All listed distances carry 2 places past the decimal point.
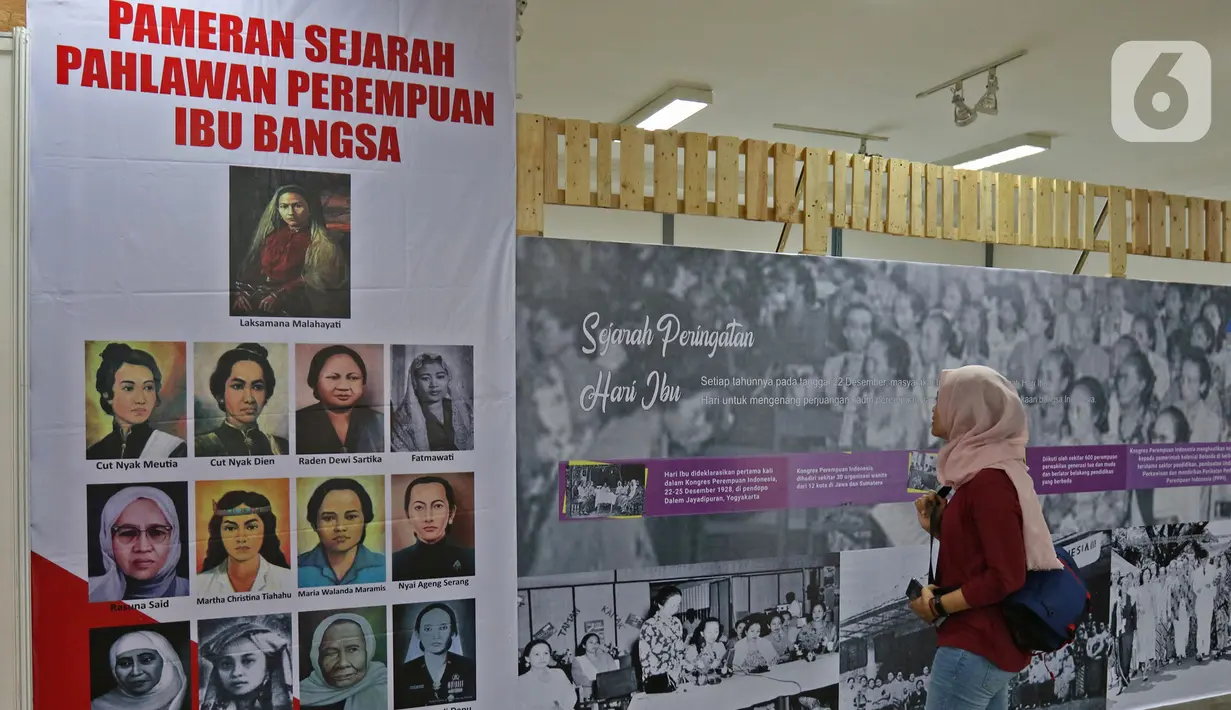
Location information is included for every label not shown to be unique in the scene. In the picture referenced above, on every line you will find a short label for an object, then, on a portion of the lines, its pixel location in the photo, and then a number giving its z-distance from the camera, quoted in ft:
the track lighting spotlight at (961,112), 19.93
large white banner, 8.43
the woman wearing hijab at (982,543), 7.57
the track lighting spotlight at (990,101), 18.92
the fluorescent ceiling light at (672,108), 21.11
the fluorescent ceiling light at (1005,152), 24.95
